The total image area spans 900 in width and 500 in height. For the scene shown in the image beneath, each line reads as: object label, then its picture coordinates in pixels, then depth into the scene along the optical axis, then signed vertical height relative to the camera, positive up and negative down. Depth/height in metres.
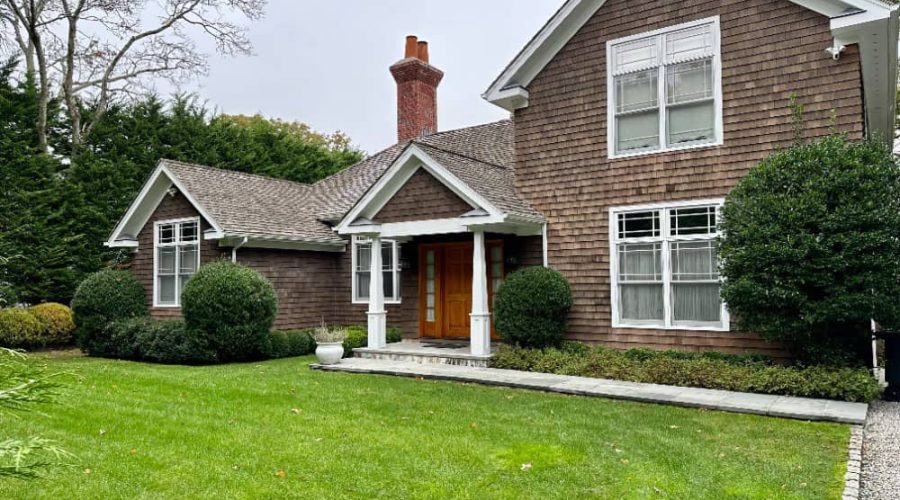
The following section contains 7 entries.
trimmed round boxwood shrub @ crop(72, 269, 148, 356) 14.58 -0.52
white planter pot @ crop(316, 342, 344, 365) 11.77 -1.29
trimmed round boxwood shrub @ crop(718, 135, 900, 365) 8.00 +0.45
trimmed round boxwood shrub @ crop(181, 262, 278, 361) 12.54 -0.48
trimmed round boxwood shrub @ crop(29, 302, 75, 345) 15.69 -0.93
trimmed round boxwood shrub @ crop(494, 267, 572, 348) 11.01 -0.43
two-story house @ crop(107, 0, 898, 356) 9.91 +2.06
